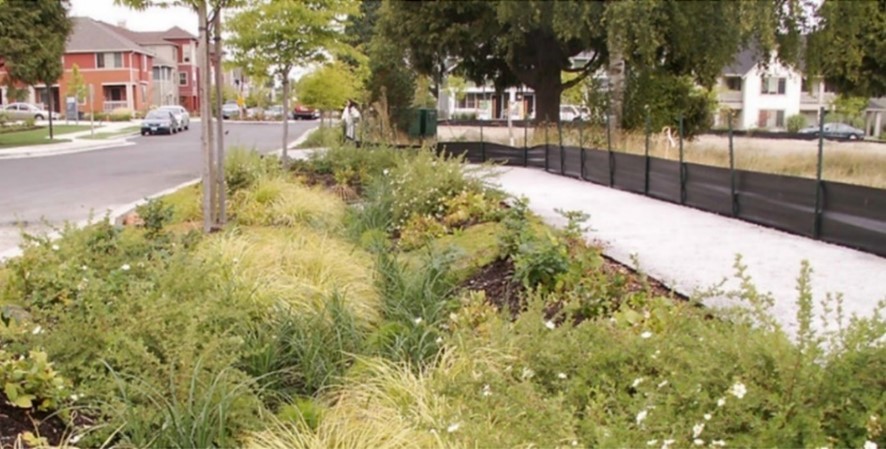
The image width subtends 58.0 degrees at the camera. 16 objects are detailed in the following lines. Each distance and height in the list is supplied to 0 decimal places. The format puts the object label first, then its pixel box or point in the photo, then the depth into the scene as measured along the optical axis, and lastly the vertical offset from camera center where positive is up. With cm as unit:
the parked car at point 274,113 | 6906 +151
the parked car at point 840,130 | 4684 -4
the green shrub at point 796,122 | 5660 +52
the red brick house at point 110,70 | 6391 +488
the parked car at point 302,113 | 6769 +135
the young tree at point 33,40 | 2797 +320
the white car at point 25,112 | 5282 +124
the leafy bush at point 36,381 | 362 -114
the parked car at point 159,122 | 4012 +35
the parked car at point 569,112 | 2448 +92
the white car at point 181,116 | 4357 +72
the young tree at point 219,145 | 895 -19
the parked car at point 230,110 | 7174 +176
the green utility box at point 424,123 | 2794 +21
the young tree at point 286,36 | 1514 +181
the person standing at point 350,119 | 2615 +37
